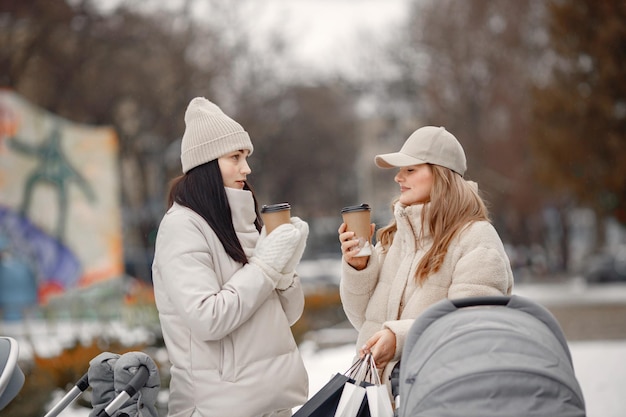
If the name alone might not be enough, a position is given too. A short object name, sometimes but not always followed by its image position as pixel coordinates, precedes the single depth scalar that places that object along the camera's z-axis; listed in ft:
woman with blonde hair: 24.32
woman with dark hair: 23.23
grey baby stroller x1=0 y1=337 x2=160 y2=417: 23.27
